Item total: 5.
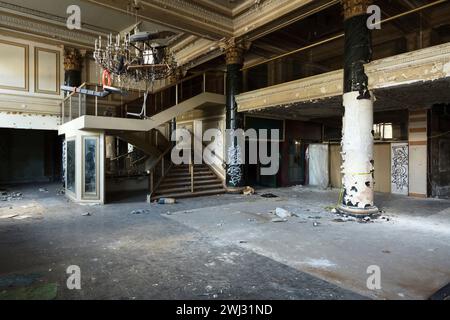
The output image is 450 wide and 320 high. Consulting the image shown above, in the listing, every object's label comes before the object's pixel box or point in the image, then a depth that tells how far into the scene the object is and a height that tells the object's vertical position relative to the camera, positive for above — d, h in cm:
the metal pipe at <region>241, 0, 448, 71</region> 523 +282
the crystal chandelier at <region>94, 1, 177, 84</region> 639 +227
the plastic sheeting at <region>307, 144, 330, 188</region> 1207 -30
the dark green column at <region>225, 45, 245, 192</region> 993 +129
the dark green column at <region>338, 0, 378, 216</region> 602 +88
